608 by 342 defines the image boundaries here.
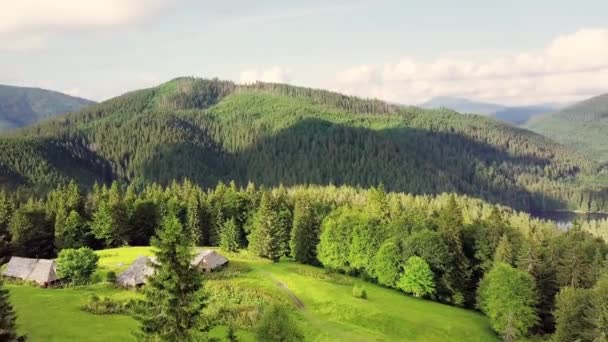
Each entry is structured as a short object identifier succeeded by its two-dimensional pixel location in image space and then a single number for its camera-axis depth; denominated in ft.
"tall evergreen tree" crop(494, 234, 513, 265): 318.24
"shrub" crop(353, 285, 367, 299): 273.75
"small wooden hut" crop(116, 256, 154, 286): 256.11
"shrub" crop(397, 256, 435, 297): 312.11
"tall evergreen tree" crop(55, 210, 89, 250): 361.10
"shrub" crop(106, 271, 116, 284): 262.88
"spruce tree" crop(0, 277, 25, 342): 113.29
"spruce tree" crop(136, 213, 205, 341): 108.17
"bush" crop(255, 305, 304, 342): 161.38
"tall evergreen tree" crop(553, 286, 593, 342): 241.55
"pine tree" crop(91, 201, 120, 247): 376.48
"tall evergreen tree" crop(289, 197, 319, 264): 368.27
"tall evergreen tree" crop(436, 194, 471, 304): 322.34
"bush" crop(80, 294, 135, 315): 217.56
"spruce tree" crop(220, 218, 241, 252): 368.32
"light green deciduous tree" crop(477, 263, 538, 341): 271.28
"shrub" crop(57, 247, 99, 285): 260.21
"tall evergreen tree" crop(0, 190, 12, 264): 362.12
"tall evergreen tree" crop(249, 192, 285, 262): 357.06
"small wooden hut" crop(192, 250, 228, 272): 292.36
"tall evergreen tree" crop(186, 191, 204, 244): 395.96
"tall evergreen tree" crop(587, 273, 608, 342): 204.88
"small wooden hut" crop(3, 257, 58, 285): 264.31
